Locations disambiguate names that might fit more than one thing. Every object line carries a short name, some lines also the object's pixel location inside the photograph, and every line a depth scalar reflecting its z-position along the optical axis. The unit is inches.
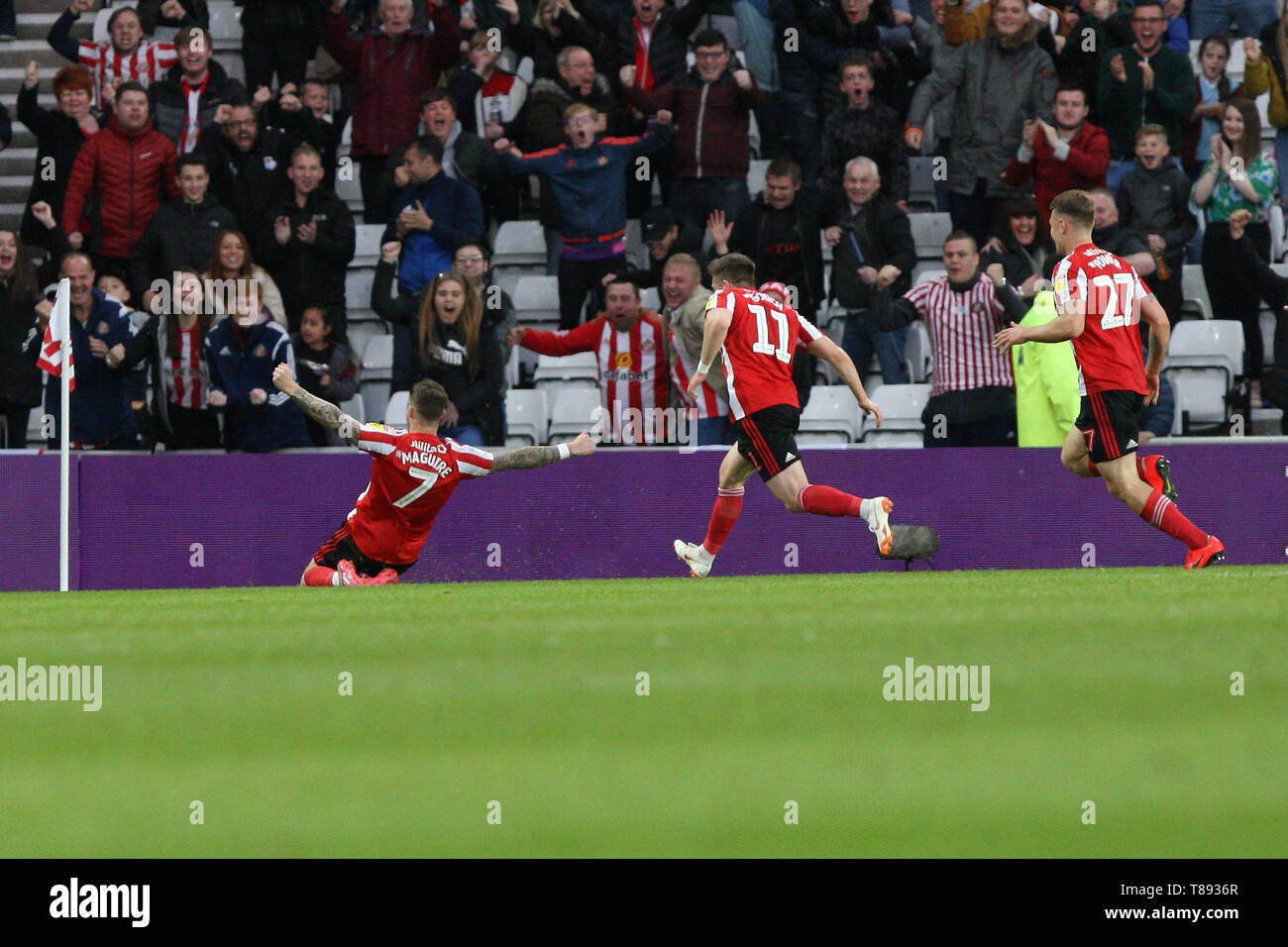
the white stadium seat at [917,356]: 557.6
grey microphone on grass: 433.7
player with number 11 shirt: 410.0
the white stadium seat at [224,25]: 661.3
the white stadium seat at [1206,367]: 530.0
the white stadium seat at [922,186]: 598.5
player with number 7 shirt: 396.8
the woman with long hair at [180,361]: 535.8
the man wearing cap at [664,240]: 531.8
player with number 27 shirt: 374.0
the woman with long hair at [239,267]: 525.0
